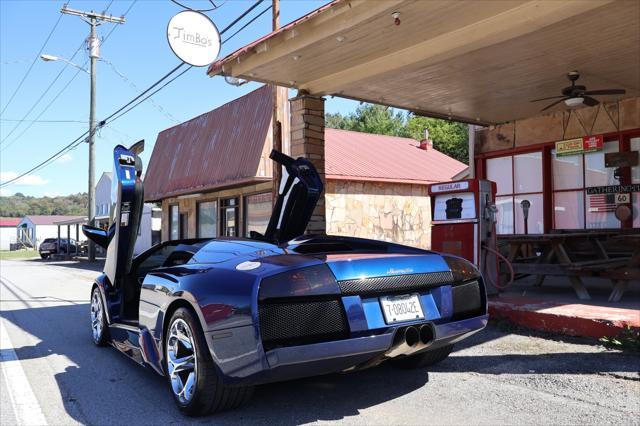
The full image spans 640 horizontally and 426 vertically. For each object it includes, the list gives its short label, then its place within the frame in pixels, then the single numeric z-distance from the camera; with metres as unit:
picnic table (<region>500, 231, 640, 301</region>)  6.67
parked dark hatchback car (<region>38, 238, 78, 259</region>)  36.38
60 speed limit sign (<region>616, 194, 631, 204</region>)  9.83
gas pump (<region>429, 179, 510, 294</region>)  6.71
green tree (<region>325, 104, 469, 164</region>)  40.06
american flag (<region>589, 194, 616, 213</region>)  10.10
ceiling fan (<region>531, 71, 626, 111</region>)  8.21
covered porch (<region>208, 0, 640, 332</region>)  5.72
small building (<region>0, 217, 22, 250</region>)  74.00
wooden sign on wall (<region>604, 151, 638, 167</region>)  9.73
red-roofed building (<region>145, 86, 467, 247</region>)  16.28
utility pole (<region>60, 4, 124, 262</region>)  23.75
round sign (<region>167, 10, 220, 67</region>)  8.48
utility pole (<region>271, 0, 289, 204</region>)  8.58
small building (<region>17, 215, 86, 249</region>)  68.38
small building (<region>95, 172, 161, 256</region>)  29.38
